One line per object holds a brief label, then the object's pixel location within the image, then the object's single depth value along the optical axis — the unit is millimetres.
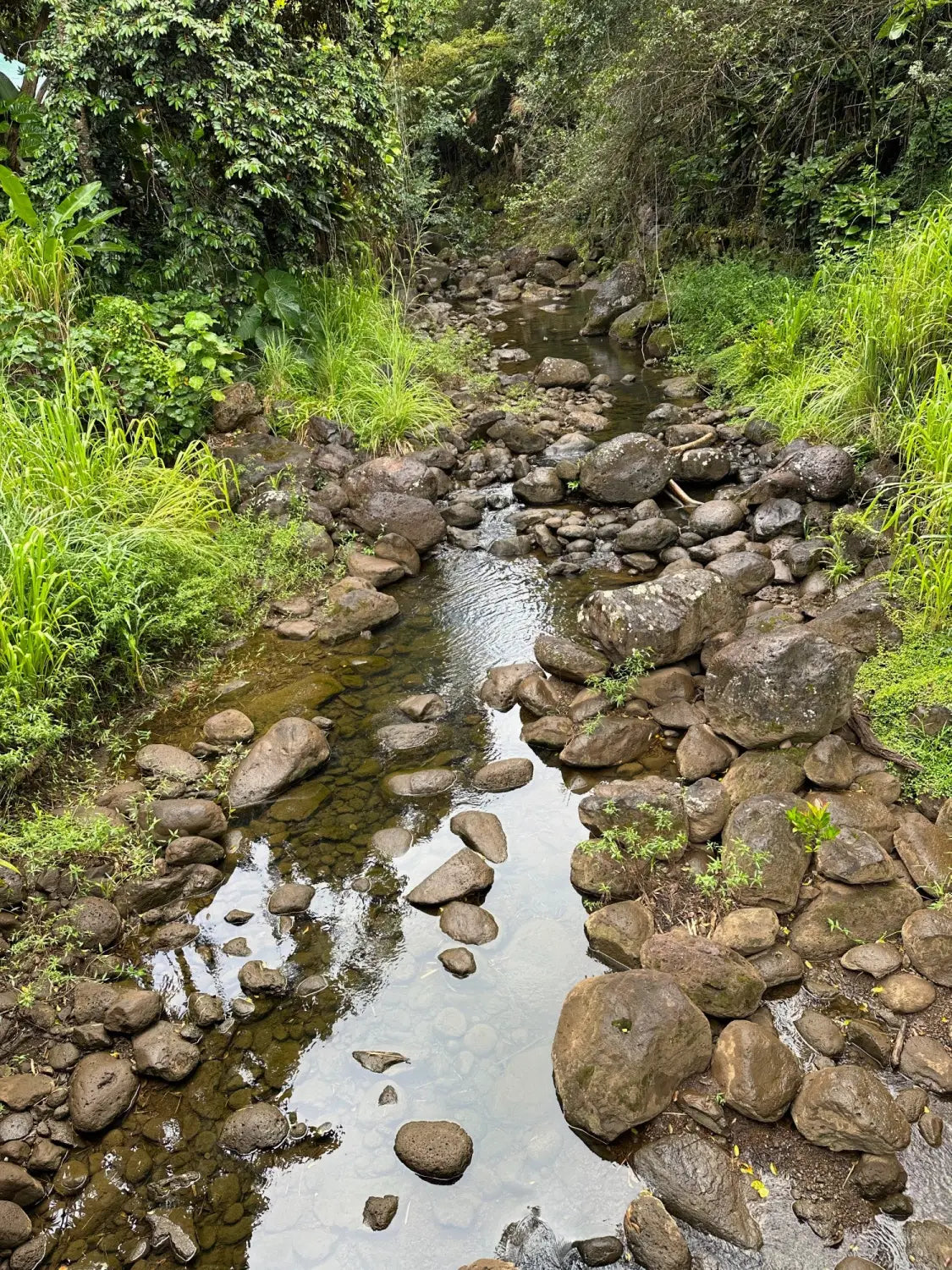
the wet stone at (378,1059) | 3170
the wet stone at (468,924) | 3668
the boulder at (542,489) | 7574
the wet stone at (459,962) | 3510
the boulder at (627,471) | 7305
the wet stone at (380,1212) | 2707
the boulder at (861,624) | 4648
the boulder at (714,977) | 3150
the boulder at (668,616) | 4941
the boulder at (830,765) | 3994
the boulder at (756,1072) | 2832
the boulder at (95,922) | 3555
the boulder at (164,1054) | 3105
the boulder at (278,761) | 4445
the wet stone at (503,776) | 4543
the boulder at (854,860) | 3506
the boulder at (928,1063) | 2867
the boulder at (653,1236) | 2492
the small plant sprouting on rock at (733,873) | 3574
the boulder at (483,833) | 4105
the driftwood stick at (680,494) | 7176
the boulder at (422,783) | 4512
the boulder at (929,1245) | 2422
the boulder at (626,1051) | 2854
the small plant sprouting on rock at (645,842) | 3814
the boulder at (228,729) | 4816
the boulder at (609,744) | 4551
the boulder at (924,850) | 3508
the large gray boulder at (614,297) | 12172
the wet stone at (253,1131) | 2910
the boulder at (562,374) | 10125
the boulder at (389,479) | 7273
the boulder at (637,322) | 11352
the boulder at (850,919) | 3387
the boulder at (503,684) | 5148
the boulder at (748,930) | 3357
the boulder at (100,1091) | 2934
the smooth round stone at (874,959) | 3250
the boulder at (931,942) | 3193
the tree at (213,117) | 6547
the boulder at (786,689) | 4156
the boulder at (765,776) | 4031
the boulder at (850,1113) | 2682
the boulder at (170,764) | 4461
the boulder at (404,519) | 6895
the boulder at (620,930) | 3477
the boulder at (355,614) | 5816
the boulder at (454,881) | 3852
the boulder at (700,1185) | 2559
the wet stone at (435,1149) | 2807
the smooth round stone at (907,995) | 3104
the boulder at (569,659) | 5070
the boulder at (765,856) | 3557
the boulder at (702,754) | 4312
